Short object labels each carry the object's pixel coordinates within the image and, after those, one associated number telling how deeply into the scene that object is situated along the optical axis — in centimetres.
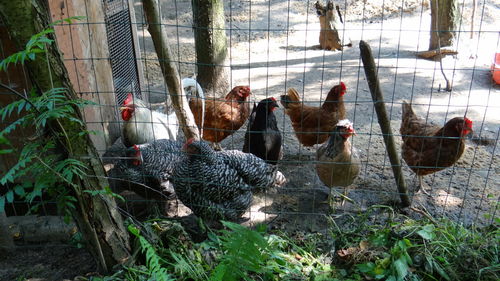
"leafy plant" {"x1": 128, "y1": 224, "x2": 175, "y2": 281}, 264
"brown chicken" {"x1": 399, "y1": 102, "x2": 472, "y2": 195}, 434
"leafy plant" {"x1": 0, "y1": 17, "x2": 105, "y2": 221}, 225
